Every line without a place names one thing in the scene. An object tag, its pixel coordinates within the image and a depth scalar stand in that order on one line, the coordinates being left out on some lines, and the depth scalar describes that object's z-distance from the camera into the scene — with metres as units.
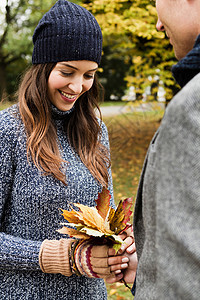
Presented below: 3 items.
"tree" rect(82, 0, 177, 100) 6.17
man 0.77
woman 1.64
